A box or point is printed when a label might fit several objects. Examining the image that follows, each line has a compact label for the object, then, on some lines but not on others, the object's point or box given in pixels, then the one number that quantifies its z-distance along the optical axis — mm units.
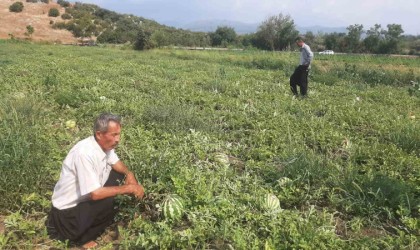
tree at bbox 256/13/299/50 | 51812
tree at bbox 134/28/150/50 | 35125
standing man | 10133
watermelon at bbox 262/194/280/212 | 3904
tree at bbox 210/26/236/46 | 59812
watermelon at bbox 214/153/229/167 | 5069
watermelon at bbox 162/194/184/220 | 3725
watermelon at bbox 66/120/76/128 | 6758
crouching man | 3523
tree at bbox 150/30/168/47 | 36991
